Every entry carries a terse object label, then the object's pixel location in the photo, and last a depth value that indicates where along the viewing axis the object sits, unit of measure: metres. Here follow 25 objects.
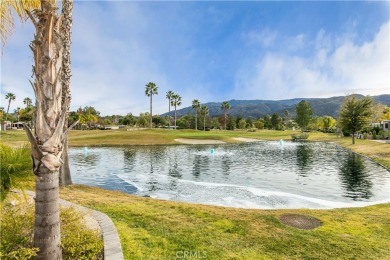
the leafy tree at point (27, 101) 111.09
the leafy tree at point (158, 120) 135.12
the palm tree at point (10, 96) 103.16
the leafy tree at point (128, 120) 143.88
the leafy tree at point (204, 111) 119.75
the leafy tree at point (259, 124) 135.12
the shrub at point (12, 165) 5.89
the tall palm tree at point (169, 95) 109.69
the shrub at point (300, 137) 77.63
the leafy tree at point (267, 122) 138.50
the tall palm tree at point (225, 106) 121.75
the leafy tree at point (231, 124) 131.50
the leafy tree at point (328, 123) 110.38
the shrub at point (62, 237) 5.52
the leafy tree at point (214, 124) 129.62
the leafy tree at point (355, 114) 52.09
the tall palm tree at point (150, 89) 88.50
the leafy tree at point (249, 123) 135.68
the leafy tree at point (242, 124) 125.16
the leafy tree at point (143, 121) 128.50
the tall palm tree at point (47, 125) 4.67
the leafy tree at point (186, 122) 123.38
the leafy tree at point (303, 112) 107.38
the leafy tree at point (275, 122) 134.12
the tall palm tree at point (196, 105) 114.38
